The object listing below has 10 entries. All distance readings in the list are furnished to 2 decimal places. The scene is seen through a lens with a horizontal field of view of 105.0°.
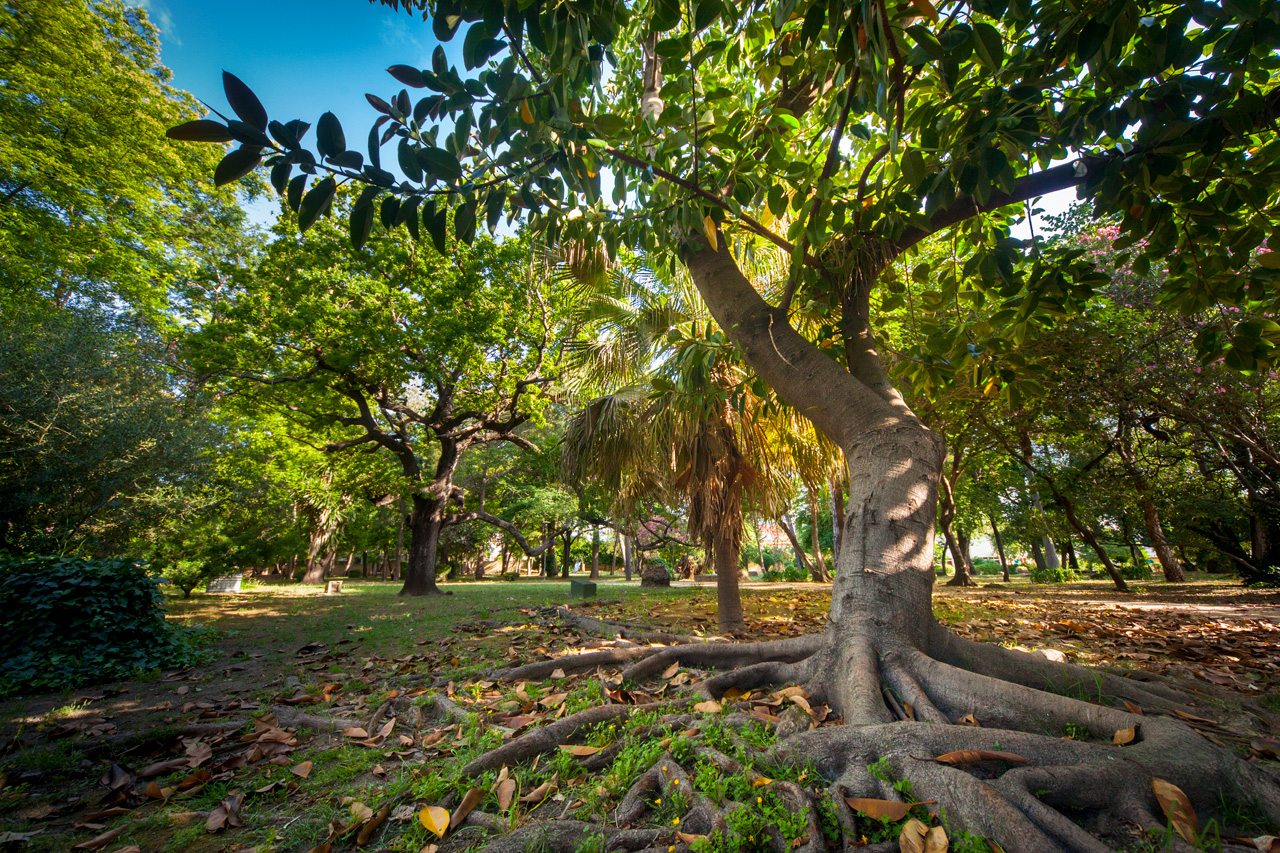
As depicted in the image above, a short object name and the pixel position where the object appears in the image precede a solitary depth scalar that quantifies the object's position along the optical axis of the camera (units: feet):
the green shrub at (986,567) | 131.13
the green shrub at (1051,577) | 63.21
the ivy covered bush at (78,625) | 14.42
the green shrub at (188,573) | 38.09
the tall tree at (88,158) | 33.37
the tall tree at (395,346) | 34.22
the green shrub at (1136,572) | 63.83
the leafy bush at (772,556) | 143.66
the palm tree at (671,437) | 21.98
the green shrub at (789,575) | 73.10
